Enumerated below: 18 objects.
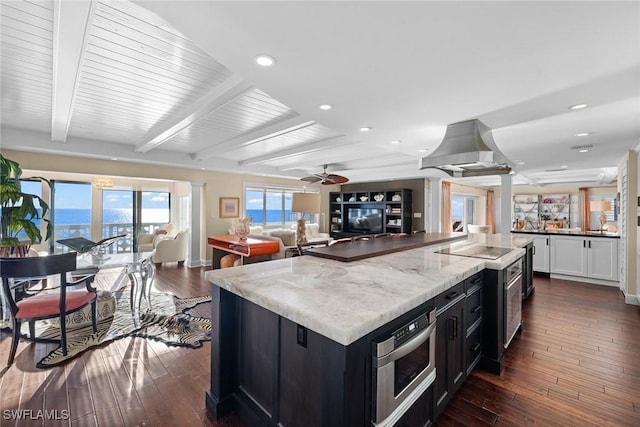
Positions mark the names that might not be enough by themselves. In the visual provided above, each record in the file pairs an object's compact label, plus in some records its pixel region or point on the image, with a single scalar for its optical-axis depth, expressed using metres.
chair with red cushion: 2.12
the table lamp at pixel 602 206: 5.52
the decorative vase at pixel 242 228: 4.48
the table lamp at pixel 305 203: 3.55
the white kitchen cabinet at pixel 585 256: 4.62
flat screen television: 8.47
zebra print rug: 2.58
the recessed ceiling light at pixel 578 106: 2.22
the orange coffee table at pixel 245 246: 3.82
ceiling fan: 4.86
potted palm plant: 2.55
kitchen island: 1.08
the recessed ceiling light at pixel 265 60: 1.62
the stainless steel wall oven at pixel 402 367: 1.15
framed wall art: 6.81
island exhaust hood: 2.47
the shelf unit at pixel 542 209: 10.13
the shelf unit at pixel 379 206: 7.89
